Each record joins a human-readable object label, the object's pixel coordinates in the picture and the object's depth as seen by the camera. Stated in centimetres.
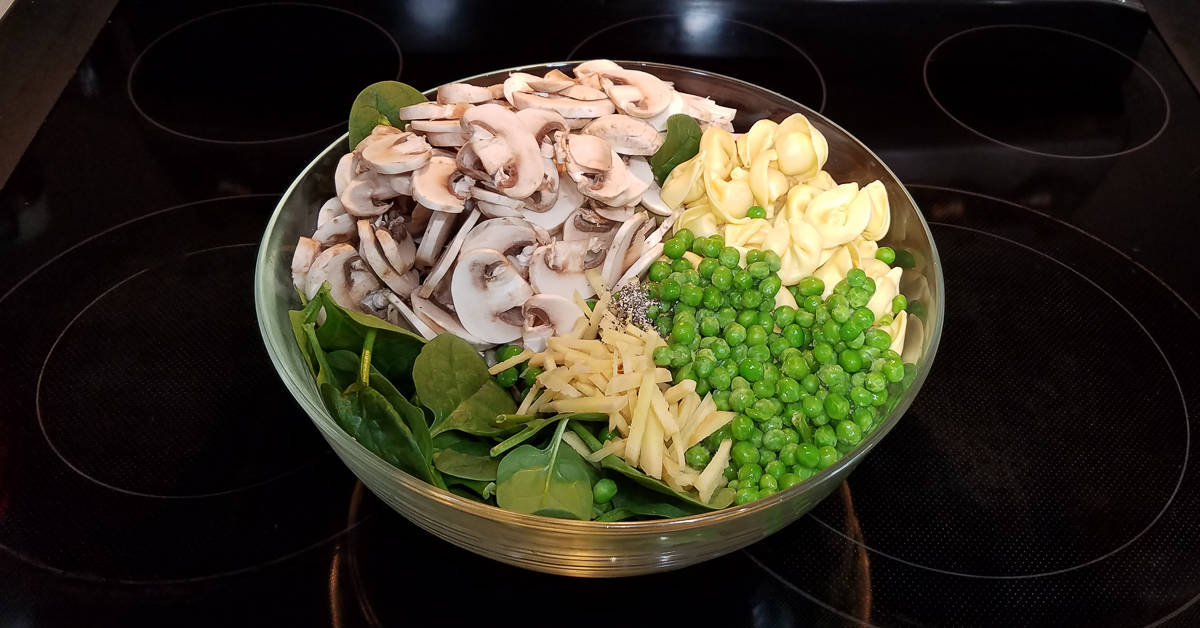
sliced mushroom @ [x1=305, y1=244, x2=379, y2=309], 37
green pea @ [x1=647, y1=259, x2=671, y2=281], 39
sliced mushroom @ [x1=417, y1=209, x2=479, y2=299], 38
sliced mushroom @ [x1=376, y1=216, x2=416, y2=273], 37
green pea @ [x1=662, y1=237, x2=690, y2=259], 39
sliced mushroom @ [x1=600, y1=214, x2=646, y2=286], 39
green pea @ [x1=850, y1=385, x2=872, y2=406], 35
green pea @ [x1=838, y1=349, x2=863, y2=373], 36
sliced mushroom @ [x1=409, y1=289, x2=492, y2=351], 38
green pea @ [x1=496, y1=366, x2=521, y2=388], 37
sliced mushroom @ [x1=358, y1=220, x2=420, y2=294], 37
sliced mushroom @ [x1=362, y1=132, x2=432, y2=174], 37
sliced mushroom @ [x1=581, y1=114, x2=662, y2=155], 40
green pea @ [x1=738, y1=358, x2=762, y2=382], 36
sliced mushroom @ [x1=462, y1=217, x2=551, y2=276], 38
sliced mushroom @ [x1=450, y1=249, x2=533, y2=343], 37
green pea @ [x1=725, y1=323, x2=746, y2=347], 36
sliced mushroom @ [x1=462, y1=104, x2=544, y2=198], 37
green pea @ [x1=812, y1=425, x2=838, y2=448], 35
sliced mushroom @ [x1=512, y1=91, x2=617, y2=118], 40
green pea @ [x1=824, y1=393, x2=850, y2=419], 35
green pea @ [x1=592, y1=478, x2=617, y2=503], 33
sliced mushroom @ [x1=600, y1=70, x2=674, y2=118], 42
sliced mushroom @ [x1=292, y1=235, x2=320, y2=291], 38
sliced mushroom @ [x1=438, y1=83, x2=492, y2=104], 42
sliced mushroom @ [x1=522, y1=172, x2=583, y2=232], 39
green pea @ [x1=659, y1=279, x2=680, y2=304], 38
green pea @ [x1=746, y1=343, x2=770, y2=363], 37
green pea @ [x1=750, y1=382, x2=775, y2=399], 35
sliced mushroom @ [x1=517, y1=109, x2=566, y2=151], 39
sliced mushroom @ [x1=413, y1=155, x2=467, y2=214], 36
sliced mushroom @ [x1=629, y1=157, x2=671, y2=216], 41
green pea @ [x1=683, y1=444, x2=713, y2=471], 34
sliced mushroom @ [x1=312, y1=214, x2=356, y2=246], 38
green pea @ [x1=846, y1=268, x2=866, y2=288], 37
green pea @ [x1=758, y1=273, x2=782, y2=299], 38
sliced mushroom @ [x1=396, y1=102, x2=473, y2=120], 40
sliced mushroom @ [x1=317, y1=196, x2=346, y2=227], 39
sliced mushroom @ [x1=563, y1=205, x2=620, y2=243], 39
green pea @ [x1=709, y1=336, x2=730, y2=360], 36
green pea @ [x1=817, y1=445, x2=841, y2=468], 34
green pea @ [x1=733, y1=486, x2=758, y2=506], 33
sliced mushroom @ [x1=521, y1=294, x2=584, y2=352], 37
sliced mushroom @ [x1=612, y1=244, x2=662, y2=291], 39
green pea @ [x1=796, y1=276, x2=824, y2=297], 38
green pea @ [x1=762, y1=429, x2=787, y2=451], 34
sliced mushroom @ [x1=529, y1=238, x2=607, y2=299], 38
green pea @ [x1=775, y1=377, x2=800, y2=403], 35
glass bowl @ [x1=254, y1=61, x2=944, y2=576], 29
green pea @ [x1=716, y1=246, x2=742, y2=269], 38
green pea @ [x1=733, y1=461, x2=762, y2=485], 34
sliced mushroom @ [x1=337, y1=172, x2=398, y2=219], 38
